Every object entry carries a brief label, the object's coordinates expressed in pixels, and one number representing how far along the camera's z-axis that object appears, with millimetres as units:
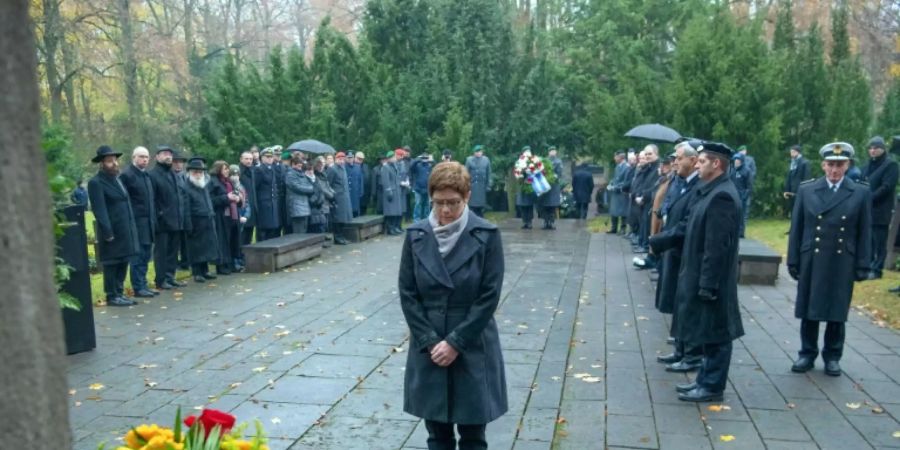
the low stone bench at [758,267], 11039
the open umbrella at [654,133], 14789
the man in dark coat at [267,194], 13723
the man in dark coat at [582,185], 22141
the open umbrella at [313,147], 15992
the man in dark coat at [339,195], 16469
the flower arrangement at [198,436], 2713
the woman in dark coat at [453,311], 3662
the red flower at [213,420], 2846
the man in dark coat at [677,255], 6543
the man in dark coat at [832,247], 6270
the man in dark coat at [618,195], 17688
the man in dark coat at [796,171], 17812
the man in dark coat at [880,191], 11289
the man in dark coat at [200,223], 11414
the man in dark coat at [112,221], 9211
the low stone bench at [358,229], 17062
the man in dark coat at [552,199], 19188
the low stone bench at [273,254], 12438
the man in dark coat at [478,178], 19297
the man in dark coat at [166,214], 10711
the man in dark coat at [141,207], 10045
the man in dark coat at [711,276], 5555
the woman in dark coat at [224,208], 12195
